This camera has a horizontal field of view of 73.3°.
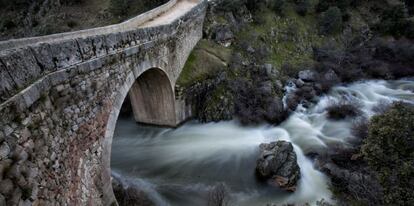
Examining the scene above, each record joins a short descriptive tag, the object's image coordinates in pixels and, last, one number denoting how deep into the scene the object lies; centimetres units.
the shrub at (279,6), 2381
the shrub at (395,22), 2442
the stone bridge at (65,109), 415
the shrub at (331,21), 2434
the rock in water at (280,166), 1087
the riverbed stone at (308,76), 1990
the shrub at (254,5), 2282
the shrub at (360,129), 1254
